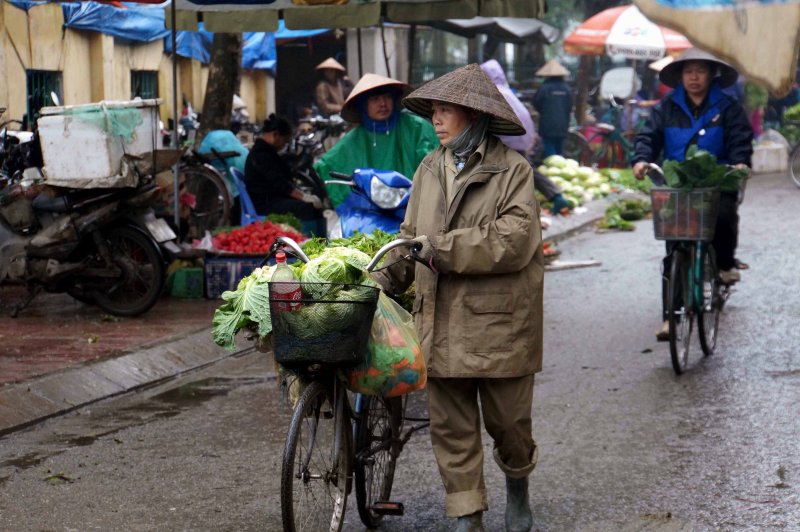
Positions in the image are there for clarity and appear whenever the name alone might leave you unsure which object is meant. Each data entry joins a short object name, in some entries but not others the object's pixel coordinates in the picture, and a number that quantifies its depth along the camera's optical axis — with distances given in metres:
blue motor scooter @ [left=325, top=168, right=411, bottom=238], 7.17
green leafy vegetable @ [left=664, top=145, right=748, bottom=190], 8.20
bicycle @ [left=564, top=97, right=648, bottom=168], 24.98
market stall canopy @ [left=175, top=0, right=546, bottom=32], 10.59
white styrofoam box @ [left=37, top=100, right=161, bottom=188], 9.98
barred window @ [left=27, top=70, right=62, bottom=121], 16.52
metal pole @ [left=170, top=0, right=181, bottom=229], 11.01
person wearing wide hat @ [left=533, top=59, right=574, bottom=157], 22.88
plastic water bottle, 4.43
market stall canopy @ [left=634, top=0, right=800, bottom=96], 3.21
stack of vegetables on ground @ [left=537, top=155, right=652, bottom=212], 20.05
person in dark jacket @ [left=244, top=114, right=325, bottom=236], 12.47
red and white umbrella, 25.06
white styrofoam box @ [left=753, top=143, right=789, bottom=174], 25.50
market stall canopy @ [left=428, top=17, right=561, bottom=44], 20.41
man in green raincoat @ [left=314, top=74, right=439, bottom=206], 8.30
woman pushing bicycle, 4.83
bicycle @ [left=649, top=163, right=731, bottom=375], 8.22
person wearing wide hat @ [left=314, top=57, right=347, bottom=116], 21.52
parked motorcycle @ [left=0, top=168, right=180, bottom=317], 10.14
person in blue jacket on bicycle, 8.70
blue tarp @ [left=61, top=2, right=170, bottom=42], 17.48
